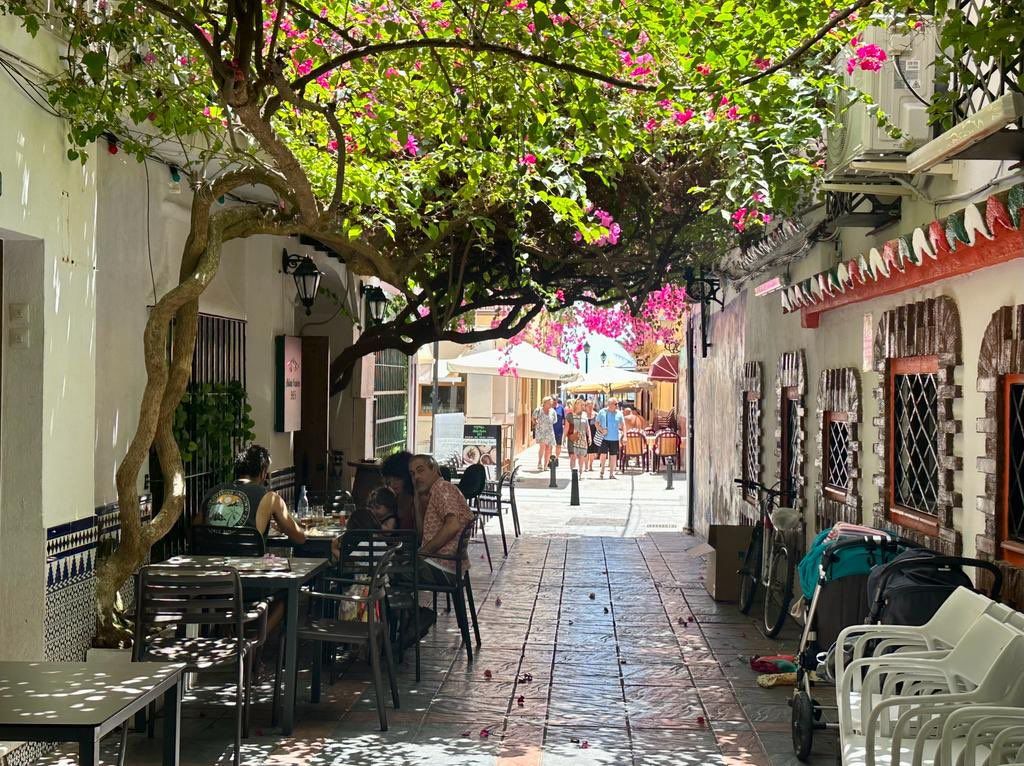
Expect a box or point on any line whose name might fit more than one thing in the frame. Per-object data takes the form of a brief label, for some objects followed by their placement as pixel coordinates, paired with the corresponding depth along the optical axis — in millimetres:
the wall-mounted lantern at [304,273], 12594
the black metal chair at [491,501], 14182
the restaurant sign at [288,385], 12398
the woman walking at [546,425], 27625
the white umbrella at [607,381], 31391
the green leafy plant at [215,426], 9422
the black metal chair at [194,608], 6074
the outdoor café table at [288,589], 6625
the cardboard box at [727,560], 11266
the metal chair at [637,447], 31188
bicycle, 9758
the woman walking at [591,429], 29234
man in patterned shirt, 8586
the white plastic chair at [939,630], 4934
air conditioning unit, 6941
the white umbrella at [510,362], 23891
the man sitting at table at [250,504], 7949
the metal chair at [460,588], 8500
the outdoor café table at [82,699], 3609
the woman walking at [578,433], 25611
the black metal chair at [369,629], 6801
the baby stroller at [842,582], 6805
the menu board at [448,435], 19641
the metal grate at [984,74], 4578
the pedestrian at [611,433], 27703
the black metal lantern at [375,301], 15250
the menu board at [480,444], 19906
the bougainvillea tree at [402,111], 6246
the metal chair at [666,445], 29281
